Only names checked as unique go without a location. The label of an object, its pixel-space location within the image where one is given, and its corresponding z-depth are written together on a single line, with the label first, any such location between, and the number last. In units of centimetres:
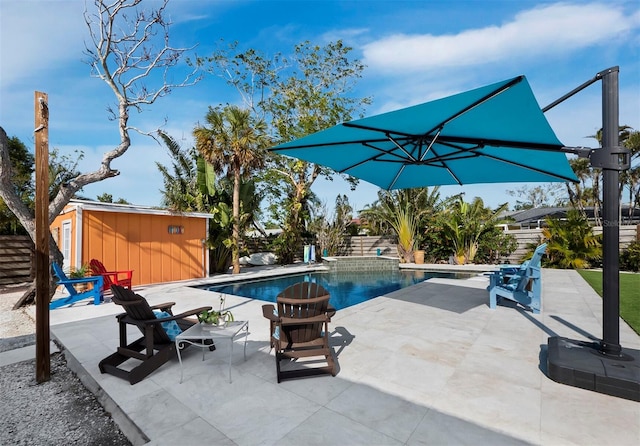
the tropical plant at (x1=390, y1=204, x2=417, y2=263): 1597
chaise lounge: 314
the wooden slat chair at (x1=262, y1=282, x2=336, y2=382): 315
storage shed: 873
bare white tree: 756
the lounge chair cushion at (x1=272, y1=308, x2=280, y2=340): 346
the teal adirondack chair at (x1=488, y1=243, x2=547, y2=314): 548
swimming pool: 898
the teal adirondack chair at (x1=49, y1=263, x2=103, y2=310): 657
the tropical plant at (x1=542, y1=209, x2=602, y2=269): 1162
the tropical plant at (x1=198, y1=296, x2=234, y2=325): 339
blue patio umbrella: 277
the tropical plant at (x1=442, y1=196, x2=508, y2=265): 1452
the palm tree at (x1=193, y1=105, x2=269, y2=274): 1209
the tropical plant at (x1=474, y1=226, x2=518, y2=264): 1450
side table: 314
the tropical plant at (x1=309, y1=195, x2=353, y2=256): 1831
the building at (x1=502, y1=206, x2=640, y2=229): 2312
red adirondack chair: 761
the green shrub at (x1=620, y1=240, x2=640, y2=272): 1069
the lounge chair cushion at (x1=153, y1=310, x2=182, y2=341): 365
